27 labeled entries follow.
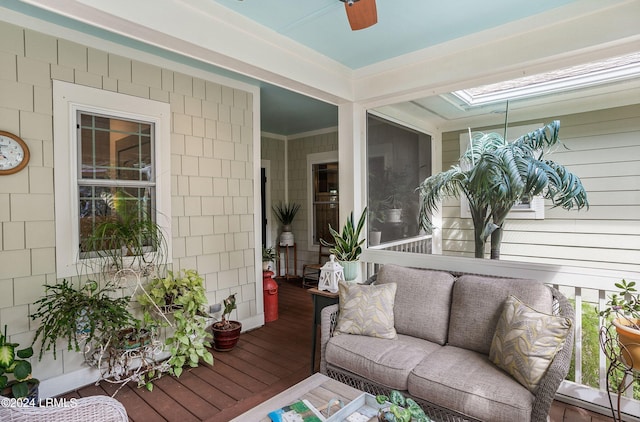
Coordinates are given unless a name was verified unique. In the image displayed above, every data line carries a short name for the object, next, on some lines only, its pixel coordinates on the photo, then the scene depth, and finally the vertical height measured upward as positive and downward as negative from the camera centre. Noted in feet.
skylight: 9.24 +3.84
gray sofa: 5.83 -3.15
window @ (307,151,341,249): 21.04 +0.98
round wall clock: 8.01 +1.45
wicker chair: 4.21 -2.62
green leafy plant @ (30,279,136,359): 7.88 -2.46
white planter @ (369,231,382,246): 12.32 -1.01
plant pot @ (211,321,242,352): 11.30 -4.27
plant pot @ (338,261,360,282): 10.55 -1.86
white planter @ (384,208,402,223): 12.42 -0.21
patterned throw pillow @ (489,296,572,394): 6.02 -2.53
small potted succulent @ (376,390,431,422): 4.45 -2.76
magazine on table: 5.04 -3.13
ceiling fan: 6.14 +3.74
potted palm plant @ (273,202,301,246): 21.91 -0.43
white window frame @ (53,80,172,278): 8.87 +1.62
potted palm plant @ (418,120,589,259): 9.29 +0.83
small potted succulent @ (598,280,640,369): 6.17 -2.27
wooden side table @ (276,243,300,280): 22.38 -3.67
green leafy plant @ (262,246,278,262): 16.83 -2.26
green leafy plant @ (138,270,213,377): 9.77 -3.00
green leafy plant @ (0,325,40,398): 7.00 -3.34
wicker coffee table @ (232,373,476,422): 5.31 -3.20
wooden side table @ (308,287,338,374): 9.59 -2.72
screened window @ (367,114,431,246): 12.31 +1.13
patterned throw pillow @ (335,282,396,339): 8.30 -2.55
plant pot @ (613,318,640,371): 6.13 -2.55
